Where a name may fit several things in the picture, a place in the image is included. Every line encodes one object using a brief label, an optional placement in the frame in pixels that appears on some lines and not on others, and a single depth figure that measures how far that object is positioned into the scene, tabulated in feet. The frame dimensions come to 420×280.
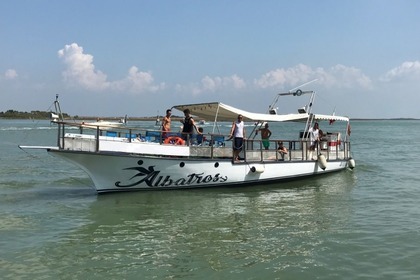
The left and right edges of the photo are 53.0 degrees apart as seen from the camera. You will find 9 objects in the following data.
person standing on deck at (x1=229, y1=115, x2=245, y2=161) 50.75
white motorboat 44.14
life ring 47.96
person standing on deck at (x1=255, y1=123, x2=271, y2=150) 58.89
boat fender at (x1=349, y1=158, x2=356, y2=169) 69.92
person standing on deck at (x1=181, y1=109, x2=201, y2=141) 49.37
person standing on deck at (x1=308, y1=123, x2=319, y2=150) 60.85
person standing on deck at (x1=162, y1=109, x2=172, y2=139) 49.98
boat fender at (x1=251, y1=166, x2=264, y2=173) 52.16
